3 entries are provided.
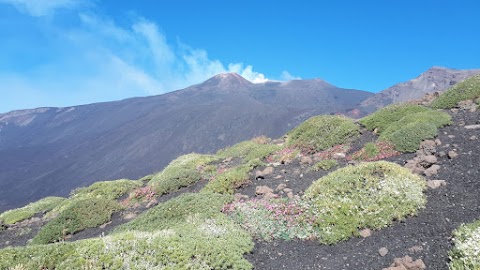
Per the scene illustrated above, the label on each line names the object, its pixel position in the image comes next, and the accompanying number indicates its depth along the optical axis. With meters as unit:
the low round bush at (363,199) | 10.11
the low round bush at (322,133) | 18.03
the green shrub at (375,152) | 14.81
